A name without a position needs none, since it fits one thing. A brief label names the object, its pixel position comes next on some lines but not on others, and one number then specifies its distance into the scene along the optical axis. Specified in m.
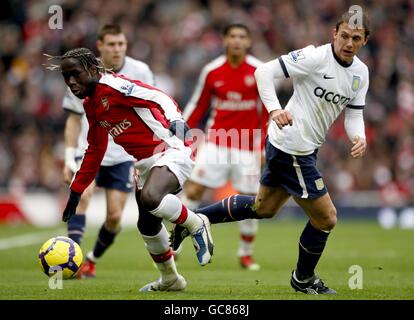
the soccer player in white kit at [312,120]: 14.74
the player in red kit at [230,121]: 22.53
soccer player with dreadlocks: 14.24
